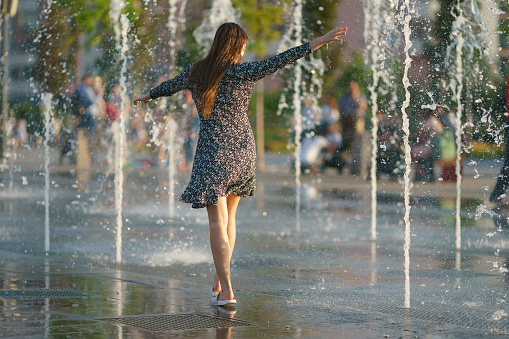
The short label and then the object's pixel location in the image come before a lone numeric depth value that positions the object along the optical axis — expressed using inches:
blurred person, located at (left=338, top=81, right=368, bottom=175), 802.8
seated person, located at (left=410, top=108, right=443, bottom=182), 751.8
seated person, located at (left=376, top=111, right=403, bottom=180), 772.6
